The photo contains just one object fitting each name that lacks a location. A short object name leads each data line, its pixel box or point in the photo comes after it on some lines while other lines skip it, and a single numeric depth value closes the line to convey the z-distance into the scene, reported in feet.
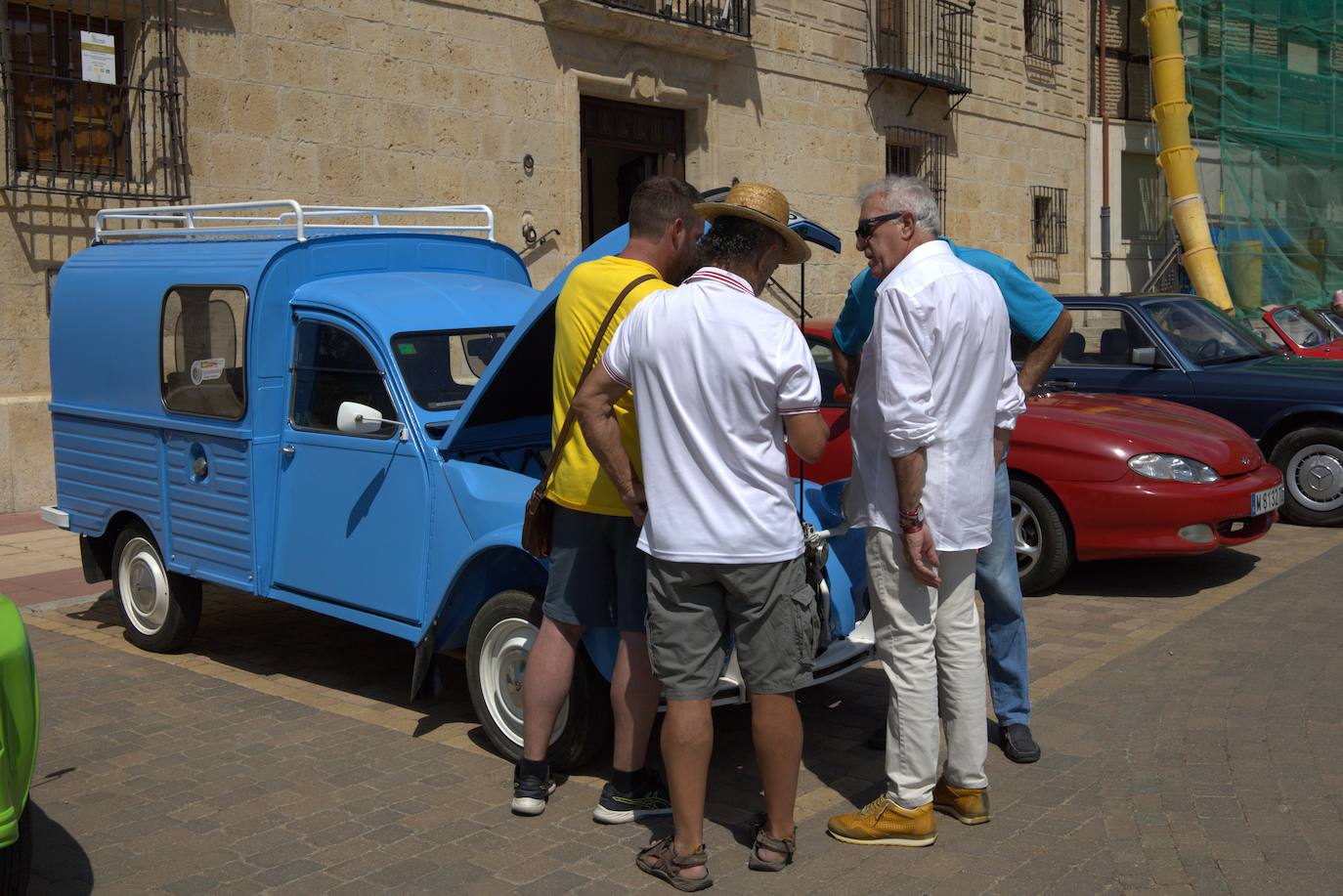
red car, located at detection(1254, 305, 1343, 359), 42.45
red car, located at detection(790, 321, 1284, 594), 24.43
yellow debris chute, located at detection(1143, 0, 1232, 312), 72.02
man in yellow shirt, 14.14
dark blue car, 31.19
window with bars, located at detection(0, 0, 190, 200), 33.86
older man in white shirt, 13.19
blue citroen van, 16.46
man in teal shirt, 15.83
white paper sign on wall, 34.58
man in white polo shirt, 12.51
